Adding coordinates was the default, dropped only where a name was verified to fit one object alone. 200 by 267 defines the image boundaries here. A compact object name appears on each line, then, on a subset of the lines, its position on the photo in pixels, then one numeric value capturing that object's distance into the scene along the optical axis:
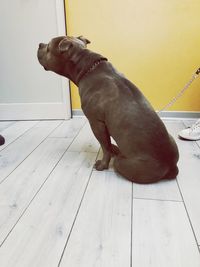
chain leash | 2.27
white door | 2.19
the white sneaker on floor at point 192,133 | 1.88
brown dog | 1.22
